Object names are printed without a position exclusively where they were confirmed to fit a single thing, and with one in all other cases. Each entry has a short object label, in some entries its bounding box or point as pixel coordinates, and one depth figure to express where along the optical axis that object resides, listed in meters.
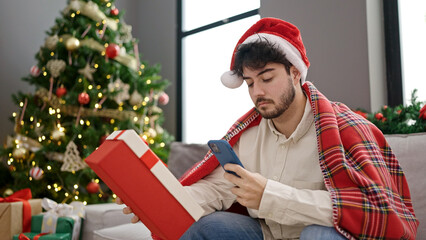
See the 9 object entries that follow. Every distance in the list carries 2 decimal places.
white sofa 1.45
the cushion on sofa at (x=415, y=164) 1.42
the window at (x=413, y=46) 2.41
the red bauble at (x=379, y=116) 1.89
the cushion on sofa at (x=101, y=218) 1.93
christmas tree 2.65
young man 1.02
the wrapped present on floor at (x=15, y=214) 2.09
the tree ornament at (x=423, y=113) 1.76
